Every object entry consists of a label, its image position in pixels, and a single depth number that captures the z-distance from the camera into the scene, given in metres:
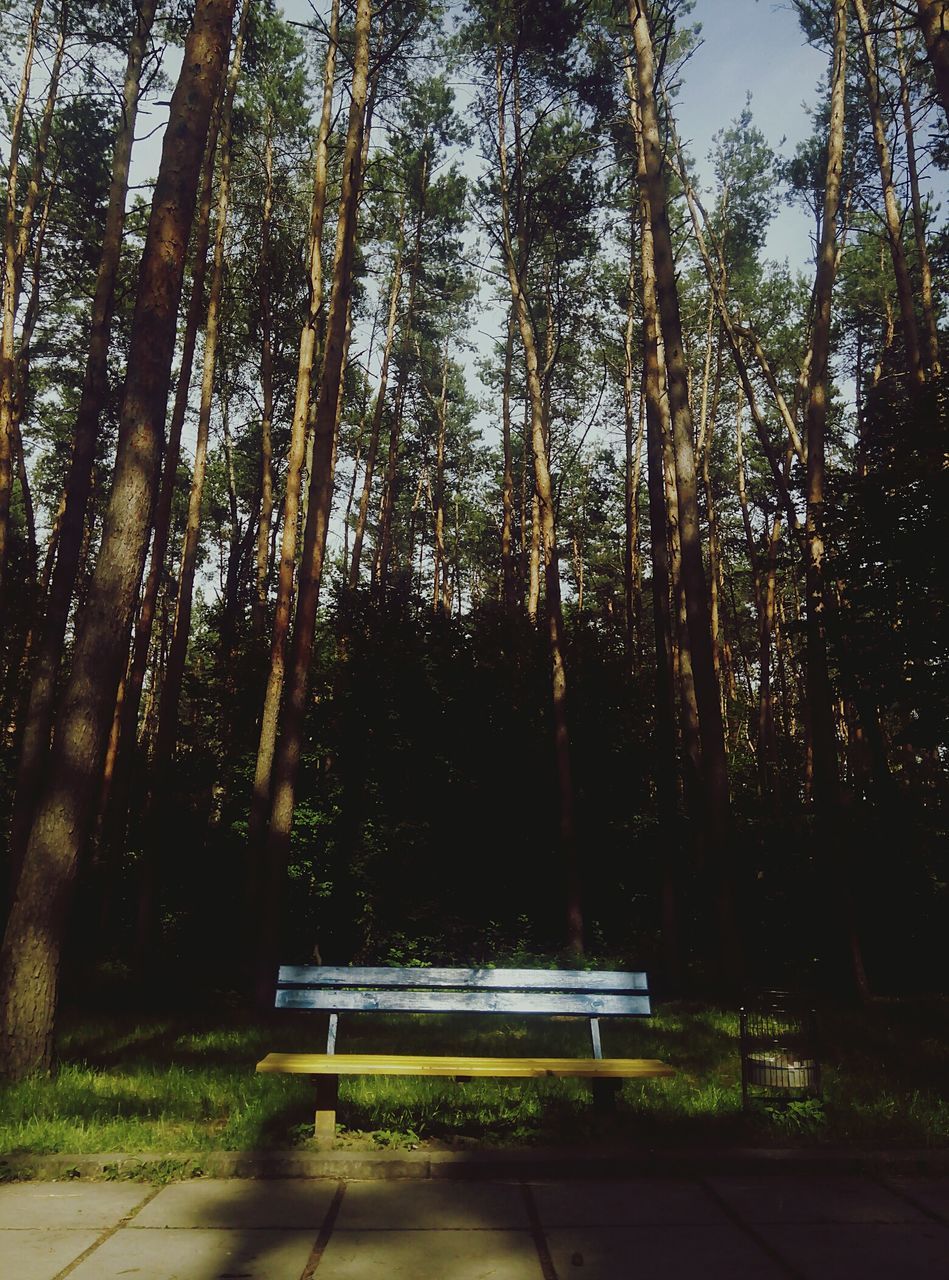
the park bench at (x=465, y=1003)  4.84
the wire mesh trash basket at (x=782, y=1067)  5.31
